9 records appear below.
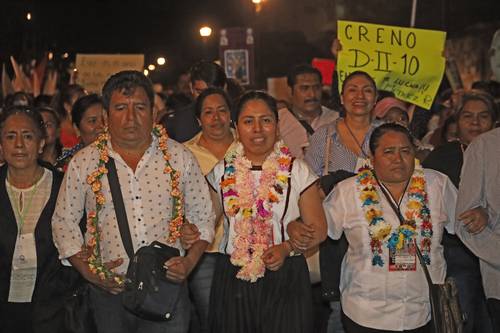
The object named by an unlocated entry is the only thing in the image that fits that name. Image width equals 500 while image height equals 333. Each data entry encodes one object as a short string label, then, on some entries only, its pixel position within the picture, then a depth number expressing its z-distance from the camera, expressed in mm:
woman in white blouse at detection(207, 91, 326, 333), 5895
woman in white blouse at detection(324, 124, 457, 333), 5922
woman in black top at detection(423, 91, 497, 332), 7207
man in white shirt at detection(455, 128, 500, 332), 5984
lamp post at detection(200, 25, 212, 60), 27978
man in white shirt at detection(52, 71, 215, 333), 5473
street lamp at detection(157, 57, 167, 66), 55156
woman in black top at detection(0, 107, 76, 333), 5906
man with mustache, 8922
